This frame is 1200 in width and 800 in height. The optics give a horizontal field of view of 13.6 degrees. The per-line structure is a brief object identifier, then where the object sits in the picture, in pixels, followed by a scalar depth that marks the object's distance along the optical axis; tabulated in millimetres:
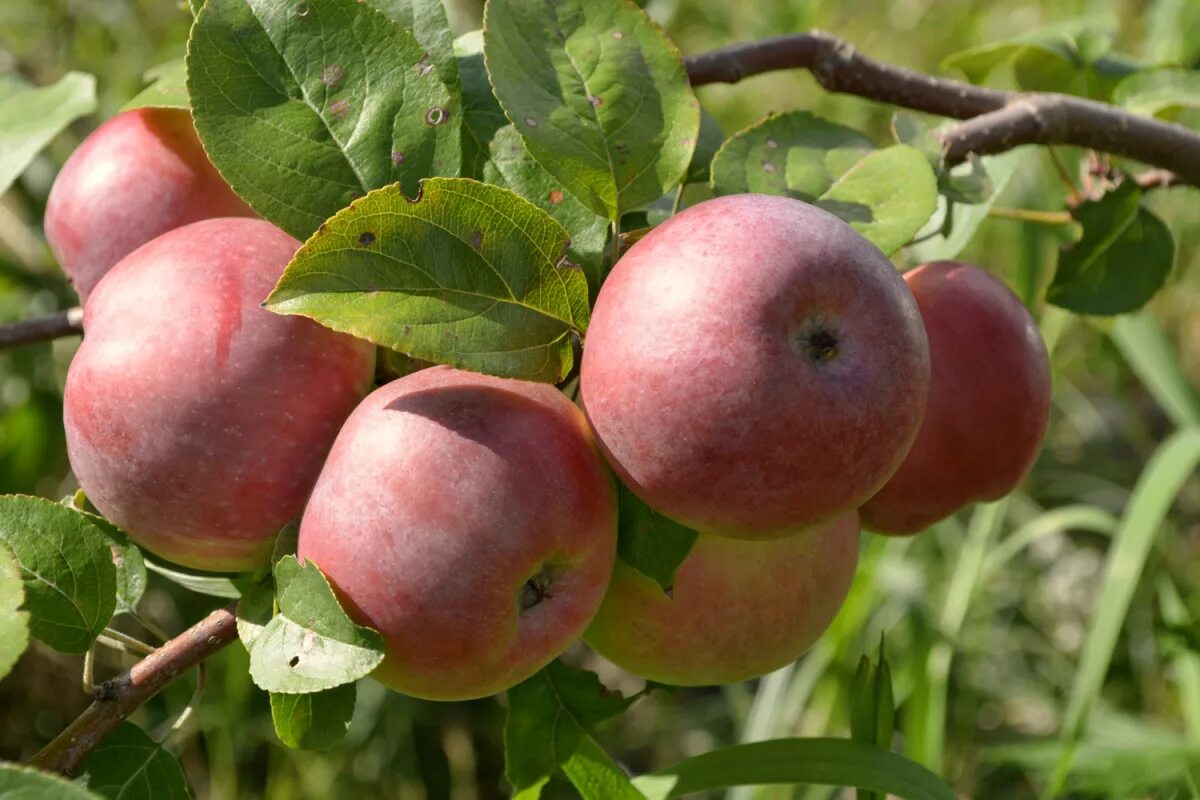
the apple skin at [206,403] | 1029
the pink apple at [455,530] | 1013
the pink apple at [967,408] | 1096
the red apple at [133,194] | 1103
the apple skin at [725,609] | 1066
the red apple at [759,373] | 1004
